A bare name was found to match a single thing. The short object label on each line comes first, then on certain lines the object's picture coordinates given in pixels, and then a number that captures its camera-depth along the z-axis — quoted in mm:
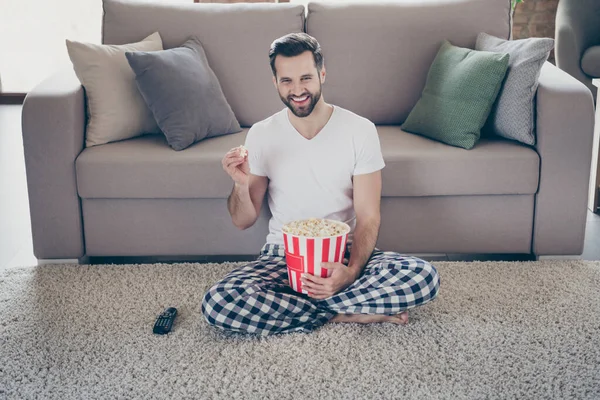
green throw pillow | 2697
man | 2105
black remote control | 2176
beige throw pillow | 2764
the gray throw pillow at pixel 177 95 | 2738
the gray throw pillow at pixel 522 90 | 2648
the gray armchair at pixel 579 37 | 4660
